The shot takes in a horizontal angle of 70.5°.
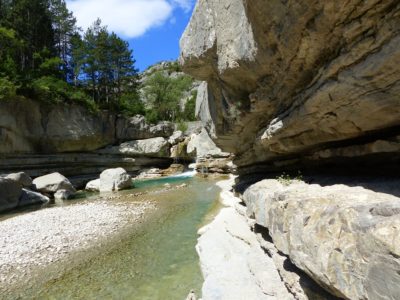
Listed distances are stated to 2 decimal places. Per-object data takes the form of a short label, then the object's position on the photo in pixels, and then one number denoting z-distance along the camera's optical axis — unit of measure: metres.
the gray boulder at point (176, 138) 44.22
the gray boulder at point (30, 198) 21.20
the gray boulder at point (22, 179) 21.78
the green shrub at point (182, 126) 49.27
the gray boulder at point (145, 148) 39.66
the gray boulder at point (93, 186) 28.76
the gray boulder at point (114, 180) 27.31
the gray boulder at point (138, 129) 41.59
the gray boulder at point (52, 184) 24.62
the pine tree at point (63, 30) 45.03
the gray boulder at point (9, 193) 19.66
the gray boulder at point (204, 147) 36.56
